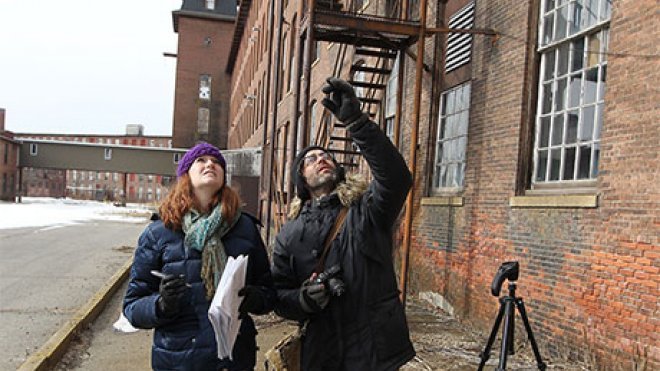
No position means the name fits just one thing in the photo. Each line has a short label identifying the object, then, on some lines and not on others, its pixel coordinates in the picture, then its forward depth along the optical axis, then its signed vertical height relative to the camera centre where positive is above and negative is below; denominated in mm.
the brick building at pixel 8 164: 46656 -1215
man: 2420 -433
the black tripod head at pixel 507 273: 4293 -721
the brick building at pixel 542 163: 4816 +219
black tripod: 4188 -1128
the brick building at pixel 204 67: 52906 +9087
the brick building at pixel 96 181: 99625 -4953
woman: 2561 -502
